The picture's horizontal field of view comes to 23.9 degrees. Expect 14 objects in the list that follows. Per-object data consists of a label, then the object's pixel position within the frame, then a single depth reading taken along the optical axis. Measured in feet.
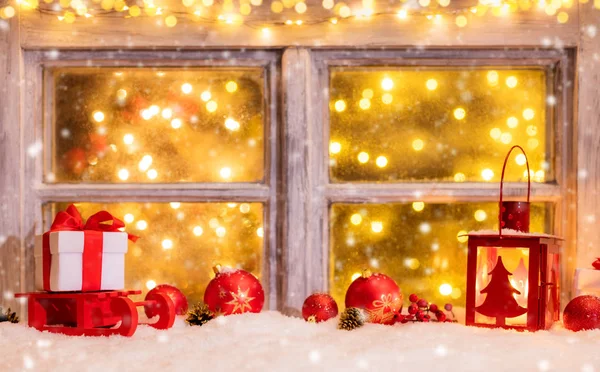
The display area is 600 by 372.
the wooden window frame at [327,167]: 7.10
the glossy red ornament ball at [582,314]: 6.55
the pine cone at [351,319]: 6.65
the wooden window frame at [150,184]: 7.15
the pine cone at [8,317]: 6.77
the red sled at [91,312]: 6.52
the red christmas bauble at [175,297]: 6.85
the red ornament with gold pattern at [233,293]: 6.79
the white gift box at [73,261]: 6.54
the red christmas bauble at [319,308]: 6.77
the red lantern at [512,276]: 6.57
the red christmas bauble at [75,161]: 7.24
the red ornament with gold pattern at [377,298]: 6.74
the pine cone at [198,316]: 6.70
